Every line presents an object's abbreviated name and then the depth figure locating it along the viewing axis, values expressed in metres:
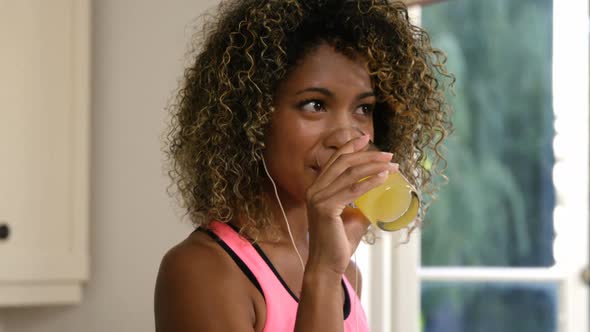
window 4.32
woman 3.26
